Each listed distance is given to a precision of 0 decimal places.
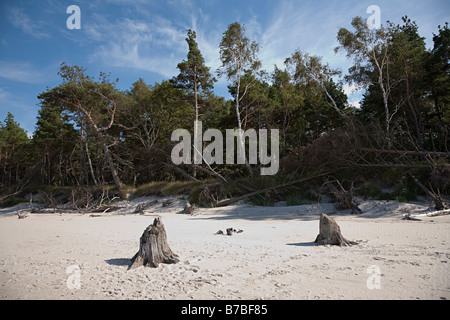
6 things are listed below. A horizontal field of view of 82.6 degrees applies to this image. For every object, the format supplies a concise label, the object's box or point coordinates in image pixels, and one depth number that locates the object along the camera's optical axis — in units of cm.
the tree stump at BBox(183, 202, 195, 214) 1250
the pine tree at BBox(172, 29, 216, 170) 1866
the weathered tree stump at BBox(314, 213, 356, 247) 459
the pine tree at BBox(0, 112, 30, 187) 3012
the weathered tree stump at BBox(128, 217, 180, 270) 349
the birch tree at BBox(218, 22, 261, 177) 1812
